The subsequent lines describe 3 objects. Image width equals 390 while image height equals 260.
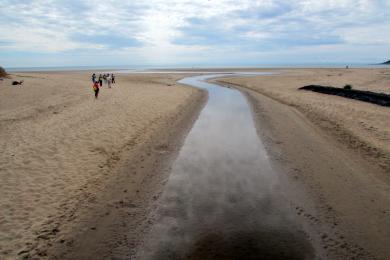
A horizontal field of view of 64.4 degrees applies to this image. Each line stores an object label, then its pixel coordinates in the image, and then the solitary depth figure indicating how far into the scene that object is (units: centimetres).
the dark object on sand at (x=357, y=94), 2595
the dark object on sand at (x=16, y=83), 4041
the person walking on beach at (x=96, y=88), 2978
